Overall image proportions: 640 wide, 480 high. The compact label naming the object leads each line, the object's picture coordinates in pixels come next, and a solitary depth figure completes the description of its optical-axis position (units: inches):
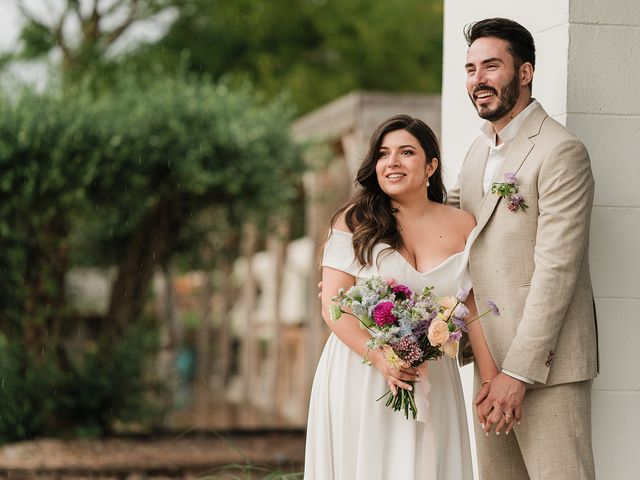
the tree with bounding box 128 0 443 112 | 700.7
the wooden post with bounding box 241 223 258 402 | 519.8
